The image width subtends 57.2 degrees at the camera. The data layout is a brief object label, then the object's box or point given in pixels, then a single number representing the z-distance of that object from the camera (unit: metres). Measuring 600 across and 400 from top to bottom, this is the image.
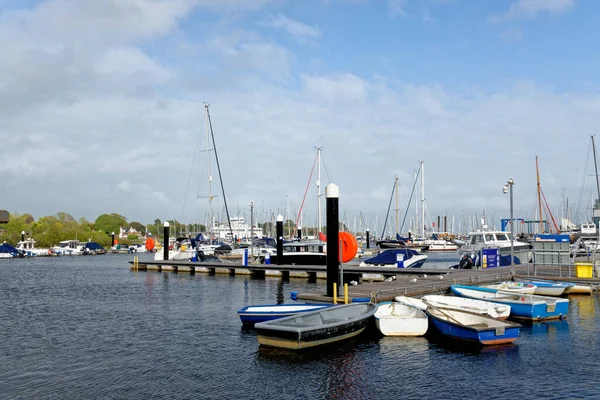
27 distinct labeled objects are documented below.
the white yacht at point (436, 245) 103.06
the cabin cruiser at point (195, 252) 67.81
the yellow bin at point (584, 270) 32.91
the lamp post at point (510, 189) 33.03
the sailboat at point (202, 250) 68.39
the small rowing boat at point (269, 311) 22.58
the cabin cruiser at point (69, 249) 116.62
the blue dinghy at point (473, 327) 19.27
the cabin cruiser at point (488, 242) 52.28
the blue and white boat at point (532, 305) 23.53
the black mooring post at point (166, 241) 63.44
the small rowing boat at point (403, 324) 20.83
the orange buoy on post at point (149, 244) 115.94
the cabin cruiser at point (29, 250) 112.03
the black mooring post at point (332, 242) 25.39
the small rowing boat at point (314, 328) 18.94
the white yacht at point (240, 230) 130.44
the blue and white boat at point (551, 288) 28.73
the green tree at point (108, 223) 181.11
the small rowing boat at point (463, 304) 22.23
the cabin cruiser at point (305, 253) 50.25
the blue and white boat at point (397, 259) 48.32
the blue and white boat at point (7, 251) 105.94
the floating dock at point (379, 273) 26.44
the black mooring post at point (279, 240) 51.03
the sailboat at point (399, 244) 98.00
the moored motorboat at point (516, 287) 27.28
